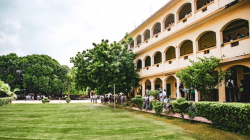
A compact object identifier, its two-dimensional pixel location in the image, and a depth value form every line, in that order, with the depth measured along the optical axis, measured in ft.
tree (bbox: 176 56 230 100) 33.83
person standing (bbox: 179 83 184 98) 47.57
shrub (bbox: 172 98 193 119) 34.14
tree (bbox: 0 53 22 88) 137.90
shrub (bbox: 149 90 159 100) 53.83
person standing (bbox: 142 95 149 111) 51.35
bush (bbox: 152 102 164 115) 40.72
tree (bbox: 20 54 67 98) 137.59
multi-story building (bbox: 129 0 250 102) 35.68
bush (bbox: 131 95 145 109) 51.39
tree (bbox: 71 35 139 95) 60.49
